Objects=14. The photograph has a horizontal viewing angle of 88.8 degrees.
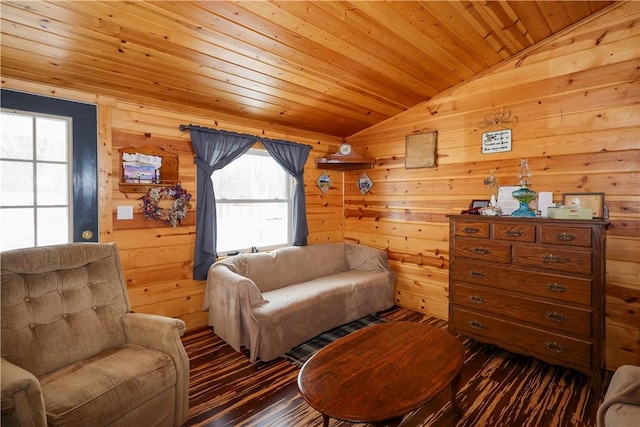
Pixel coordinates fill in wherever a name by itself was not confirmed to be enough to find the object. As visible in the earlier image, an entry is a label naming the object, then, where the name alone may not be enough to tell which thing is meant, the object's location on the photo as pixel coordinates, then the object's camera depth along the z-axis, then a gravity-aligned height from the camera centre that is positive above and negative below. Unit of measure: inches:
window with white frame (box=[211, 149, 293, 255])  138.7 +2.3
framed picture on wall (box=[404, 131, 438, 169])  142.4 +26.3
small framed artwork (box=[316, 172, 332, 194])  168.1 +13.7
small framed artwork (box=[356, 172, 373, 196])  168.7 +13.2
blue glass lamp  100.8 +3.1
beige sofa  105.0 -31.7
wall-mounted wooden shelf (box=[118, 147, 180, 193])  109.0 +12.0
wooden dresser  86.7 -22.9
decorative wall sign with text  121.6 +25.8
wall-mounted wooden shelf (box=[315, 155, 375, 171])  153.6 +22.6
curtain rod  119.3 +29.5
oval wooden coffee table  55.4 -32.9
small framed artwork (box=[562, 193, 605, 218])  100.6 +2.6
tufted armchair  55.8 -29.3
